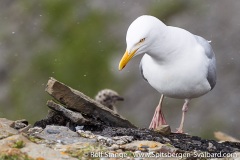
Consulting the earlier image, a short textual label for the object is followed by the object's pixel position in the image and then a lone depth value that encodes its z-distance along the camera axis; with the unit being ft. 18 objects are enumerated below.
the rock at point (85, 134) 32.19
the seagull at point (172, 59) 35.50
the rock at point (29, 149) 27.43
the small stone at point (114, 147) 29.99
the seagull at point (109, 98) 58.44
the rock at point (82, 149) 28.50
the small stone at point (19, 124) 34.14
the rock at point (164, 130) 35.26
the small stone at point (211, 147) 33.54
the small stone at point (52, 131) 32.19
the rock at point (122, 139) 31.08
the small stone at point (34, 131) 31.94
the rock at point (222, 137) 52.14
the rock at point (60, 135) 31.09
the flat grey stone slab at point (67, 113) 35.06
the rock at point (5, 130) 30.08
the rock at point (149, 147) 29.73
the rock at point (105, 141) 30.89
